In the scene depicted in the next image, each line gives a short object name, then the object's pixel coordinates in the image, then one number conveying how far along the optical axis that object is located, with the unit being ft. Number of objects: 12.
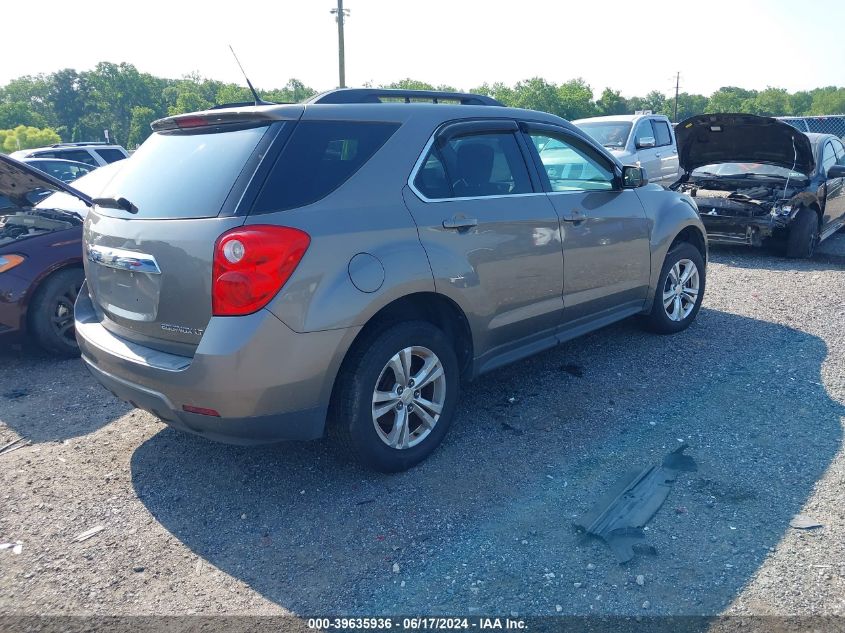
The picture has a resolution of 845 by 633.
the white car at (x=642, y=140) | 37.32
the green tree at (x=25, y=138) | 212.23
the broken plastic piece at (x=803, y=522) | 9.76
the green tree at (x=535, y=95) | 344.86
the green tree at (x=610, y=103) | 349.20
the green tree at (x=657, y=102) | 348.38
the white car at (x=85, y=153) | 49.98
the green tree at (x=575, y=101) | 333.83
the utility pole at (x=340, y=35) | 84.58
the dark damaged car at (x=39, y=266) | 16.78
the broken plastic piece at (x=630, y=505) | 9.61
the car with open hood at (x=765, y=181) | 27.73
